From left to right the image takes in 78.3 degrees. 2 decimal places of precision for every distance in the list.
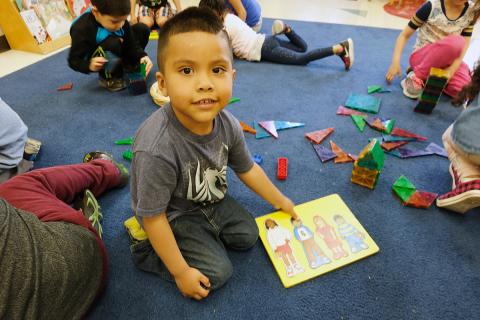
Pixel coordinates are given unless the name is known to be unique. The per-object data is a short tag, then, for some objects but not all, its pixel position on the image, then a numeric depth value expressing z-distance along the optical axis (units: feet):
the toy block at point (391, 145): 3.86
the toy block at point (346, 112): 4.55
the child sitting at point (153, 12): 7.25
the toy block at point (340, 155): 3.72
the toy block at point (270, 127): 4.13
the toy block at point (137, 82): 4.96
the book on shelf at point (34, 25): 6.06
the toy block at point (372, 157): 3.01
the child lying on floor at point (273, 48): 5.73
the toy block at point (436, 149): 3.79
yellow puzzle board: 2.59
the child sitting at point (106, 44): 4.37
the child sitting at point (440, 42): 4.58
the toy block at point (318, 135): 4.01
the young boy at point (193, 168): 1.80
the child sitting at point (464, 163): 2.86
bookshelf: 6.00
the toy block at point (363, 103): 4.62
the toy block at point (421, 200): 3.13
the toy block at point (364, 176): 3.22
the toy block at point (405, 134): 4.05
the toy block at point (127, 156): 3.73
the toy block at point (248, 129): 4.18
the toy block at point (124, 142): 3.97
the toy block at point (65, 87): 5.21
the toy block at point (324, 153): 3.73
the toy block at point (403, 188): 3.20
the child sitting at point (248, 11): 6.34
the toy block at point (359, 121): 4.24
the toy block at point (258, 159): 3.69
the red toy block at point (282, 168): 3.44
